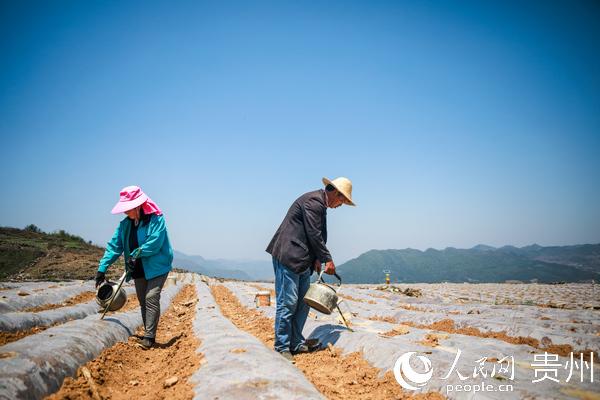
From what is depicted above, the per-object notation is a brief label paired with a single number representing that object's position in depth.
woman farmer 3.71
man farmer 3.48
